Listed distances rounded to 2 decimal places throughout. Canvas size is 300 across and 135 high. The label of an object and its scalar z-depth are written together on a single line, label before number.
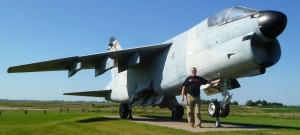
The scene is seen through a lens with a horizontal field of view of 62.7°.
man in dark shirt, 8.03
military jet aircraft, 8.06
